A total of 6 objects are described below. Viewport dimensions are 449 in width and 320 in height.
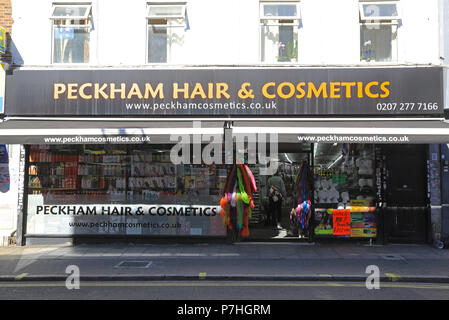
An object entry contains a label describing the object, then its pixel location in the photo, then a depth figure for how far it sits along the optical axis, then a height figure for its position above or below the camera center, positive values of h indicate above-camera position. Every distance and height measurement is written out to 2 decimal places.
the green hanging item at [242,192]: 8.98 -0.41
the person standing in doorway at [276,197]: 11.41 -0.68
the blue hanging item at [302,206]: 9.43 -0.78
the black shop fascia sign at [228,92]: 9.59 +2.15
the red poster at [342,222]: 10.09 -1.25
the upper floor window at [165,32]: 10.26 +3.91
